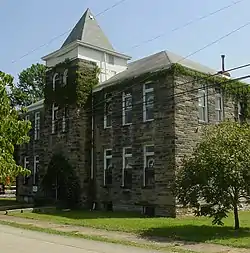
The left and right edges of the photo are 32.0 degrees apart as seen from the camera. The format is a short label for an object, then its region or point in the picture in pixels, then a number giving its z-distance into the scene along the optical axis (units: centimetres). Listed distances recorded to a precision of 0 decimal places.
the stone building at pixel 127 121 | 2362
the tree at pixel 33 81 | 6562
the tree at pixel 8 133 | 1325
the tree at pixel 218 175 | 1543
